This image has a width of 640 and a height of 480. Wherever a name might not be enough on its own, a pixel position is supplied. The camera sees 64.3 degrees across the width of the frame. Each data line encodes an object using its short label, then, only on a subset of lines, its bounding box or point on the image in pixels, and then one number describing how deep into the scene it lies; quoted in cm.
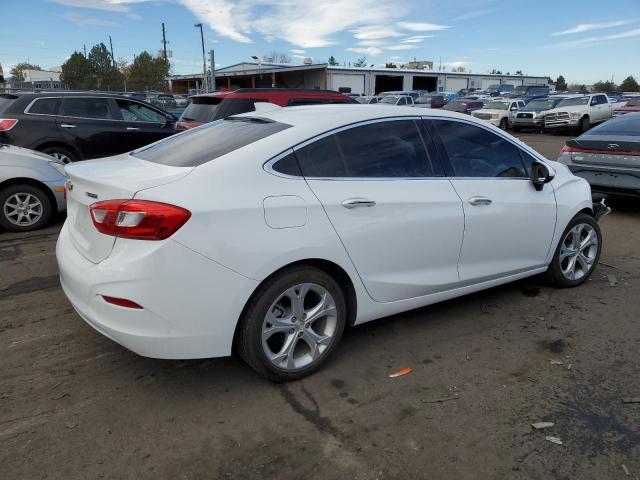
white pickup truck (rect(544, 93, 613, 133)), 2212
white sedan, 260
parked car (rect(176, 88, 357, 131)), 856
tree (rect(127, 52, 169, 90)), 6669
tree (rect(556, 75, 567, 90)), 9860
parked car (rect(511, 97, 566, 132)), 2358
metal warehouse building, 4956
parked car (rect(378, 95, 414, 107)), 2894
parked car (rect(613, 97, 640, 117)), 2301
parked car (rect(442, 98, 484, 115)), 2670
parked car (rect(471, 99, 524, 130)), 2472
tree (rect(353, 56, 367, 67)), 11019
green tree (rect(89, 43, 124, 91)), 6075
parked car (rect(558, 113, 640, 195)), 689
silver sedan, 615
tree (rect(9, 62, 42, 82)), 8744
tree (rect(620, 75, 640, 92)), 7485
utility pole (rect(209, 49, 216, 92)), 3185
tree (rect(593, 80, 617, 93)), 7733
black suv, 805
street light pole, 5250
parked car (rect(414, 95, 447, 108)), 3064
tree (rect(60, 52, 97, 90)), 5862
